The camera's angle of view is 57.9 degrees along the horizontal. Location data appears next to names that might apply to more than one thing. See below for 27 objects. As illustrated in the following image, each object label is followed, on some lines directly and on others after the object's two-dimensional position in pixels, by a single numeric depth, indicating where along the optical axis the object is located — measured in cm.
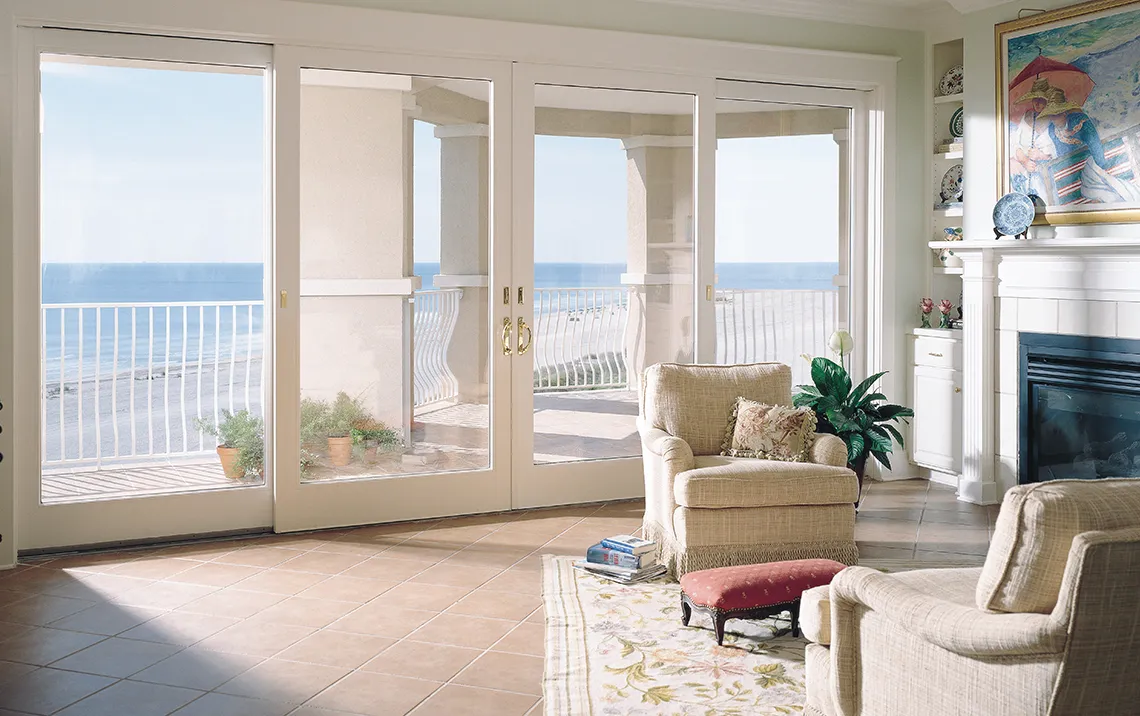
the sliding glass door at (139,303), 465
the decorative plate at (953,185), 634
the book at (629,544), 429
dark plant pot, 526
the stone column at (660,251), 585
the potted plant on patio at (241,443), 518
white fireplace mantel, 514
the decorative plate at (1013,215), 546
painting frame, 504
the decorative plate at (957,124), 636
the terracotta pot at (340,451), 521
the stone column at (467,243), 537
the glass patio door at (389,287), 507
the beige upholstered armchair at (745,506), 418
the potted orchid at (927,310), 637
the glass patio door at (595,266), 557
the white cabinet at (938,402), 609
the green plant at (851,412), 524
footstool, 337
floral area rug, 301
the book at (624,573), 424
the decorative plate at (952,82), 634
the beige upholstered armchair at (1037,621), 195
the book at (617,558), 426
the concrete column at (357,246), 509
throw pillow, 462
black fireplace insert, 511
